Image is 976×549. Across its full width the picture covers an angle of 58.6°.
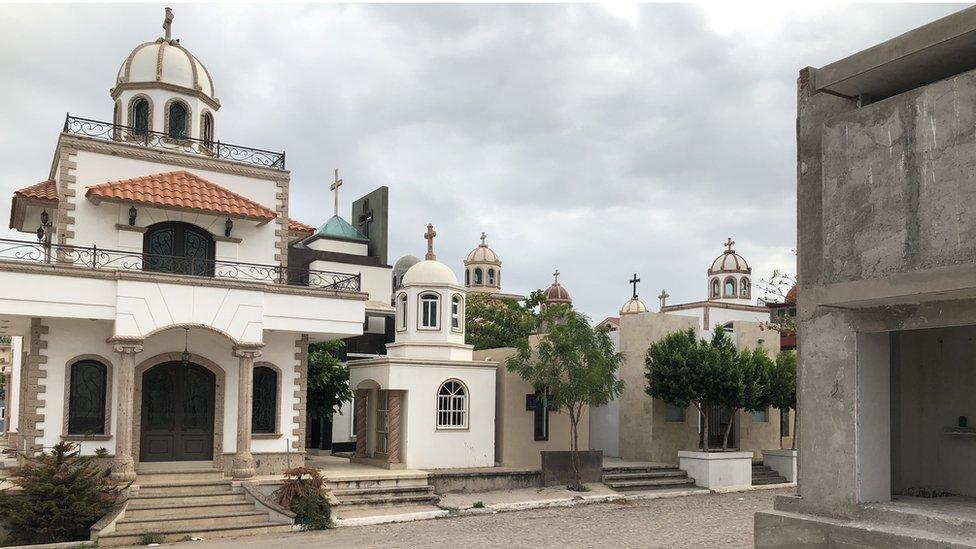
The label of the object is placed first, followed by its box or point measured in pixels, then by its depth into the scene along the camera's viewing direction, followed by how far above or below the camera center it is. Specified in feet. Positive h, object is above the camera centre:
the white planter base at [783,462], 85.66 -10.90
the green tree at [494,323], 129.80 +3.88
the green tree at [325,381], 80.23 -3.26
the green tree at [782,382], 84.99 -2.89
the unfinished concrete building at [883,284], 29.07 +2.38
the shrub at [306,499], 57.16 -10.19
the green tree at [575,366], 73.61 -1.46
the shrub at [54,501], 50.16 -9.28
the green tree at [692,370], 80.74 -1.80
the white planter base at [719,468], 79.20 -10.77
